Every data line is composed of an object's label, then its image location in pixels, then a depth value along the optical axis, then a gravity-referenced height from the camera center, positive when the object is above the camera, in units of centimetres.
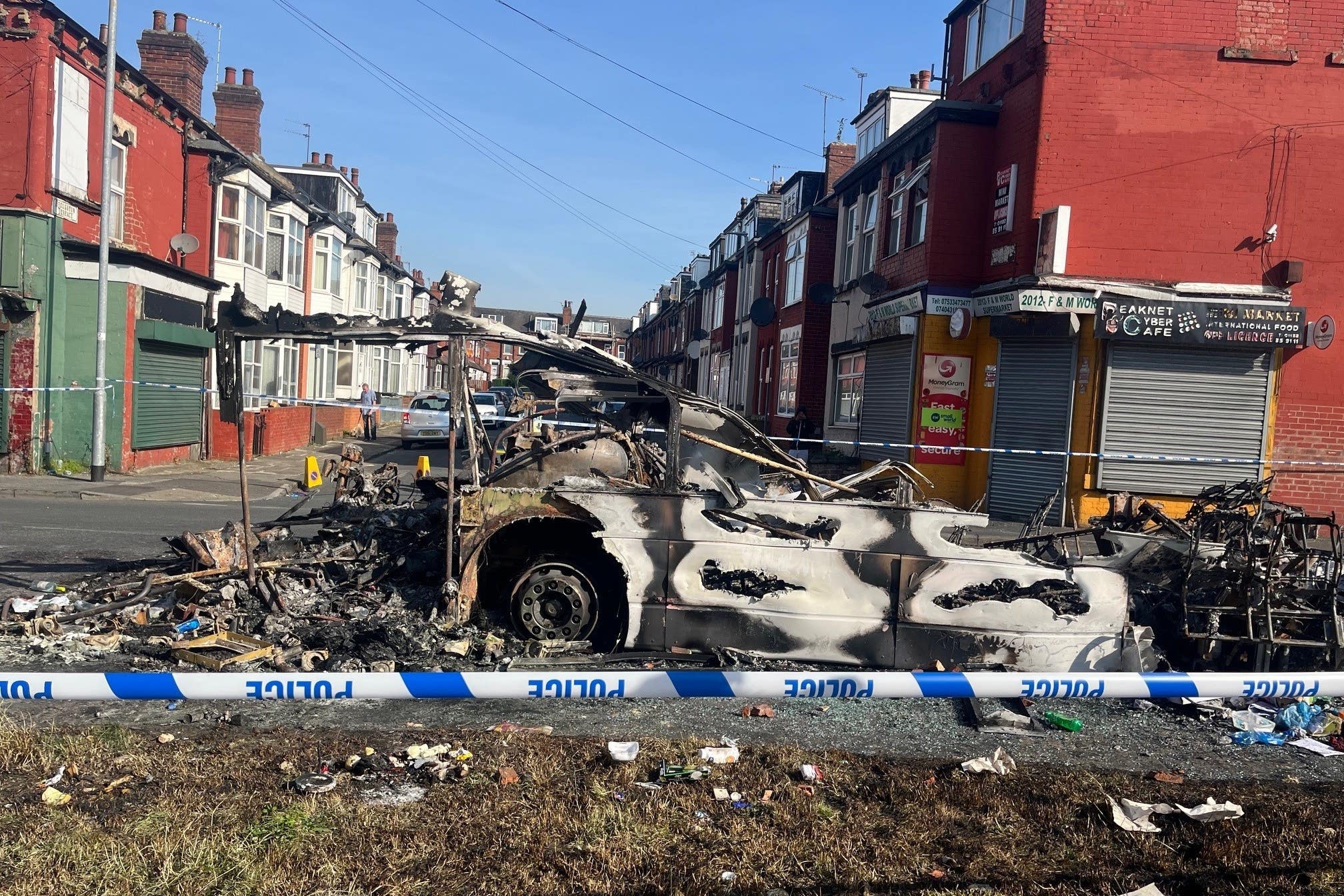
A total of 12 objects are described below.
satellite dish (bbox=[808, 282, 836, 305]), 2230 +286
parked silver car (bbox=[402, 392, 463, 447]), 2575 -100
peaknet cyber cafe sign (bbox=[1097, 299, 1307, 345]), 1299 +159
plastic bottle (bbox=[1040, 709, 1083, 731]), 517 -159
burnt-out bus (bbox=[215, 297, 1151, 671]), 573 -99
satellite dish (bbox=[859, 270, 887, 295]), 1792 +255
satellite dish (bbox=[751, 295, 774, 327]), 2600 +277
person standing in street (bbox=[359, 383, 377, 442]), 3023 -94
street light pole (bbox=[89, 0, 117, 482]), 1460 +144
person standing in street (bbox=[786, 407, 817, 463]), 2133 -35
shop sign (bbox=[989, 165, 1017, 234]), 1452 +353
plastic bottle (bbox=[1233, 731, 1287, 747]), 513 -160
